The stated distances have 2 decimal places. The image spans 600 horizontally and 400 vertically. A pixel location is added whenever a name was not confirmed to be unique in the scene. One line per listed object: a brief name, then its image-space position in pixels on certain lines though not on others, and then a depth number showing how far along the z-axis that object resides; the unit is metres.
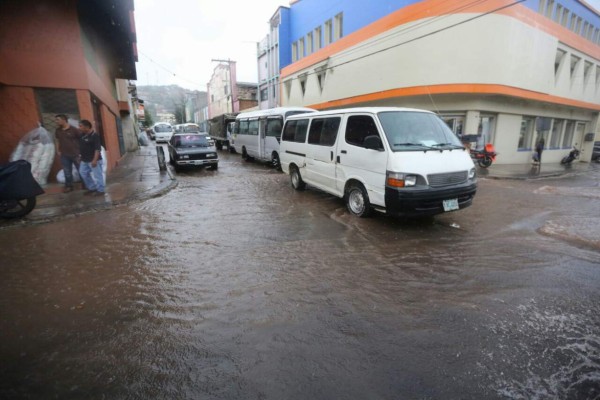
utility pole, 37.34
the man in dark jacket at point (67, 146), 7.43
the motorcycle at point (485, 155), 14.26
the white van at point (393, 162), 5.03
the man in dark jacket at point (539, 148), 15.99
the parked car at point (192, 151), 12.42
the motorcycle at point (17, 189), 5.48
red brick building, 7.76
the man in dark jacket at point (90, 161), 7.36
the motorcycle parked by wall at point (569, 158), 18.45
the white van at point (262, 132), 12.61
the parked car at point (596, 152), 22.16
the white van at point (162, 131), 31.02
